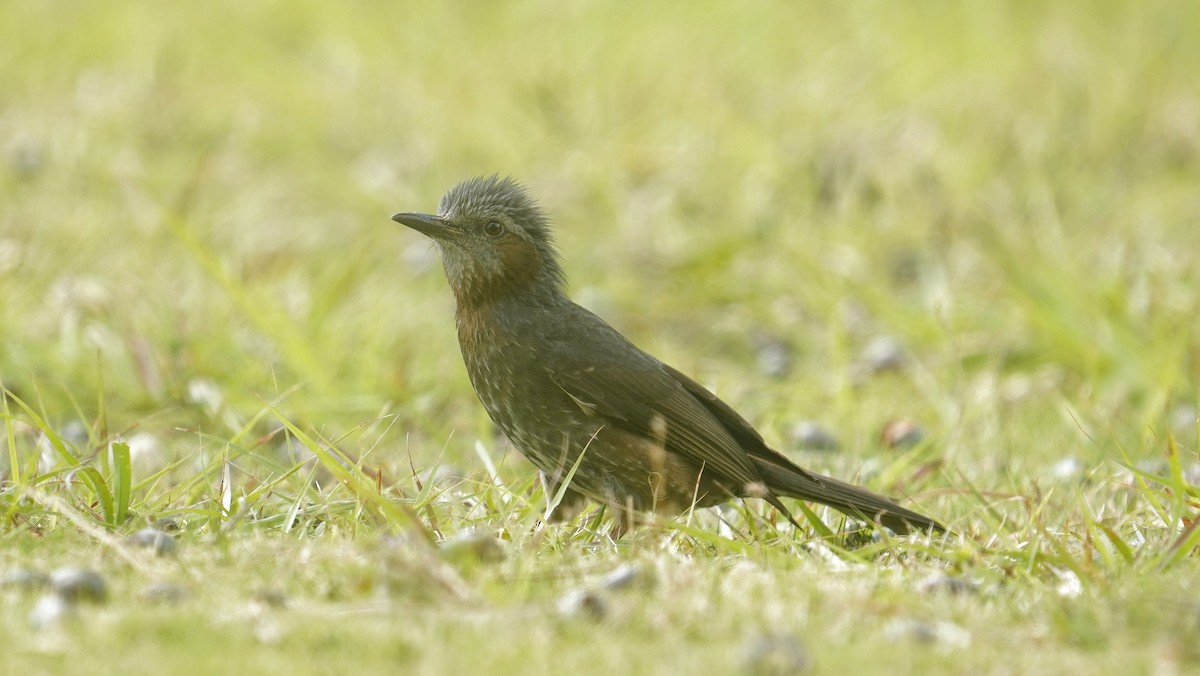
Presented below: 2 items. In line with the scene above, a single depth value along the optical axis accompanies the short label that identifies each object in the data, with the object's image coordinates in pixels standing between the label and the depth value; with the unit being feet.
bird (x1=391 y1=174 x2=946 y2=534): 28.17
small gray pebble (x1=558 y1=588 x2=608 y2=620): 19.20
